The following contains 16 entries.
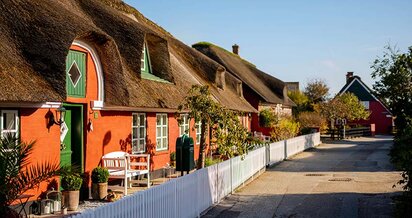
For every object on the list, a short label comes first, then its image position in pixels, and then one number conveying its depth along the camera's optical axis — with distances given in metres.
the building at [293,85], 87.91
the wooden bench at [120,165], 14.09
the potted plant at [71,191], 12.02
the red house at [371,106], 64.56
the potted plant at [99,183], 13.32
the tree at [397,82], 22.67
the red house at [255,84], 37.78
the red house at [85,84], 10.94
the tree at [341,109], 50.00
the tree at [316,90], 73.88
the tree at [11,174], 6.68
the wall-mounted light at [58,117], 11.96
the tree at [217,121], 15.68
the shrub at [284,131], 31.52
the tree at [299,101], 57.75
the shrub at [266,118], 37.81
